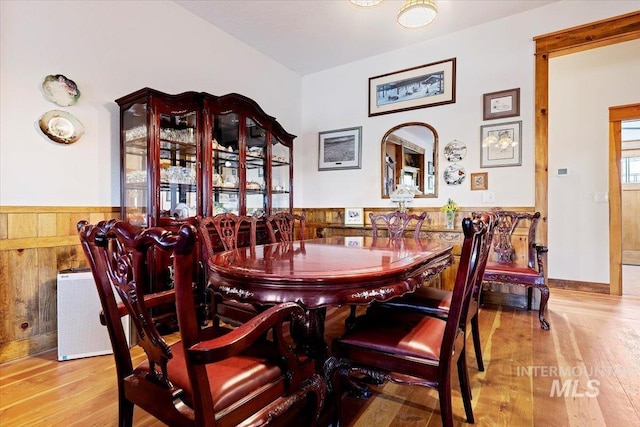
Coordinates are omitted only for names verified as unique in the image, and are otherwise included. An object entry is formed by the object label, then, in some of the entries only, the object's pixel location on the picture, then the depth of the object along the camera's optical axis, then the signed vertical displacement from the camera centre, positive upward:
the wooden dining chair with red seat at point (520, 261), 2.70 -0.46
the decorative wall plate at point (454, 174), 3.48 +0.40
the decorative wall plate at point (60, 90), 2.24 +0.87
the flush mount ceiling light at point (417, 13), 2.20 +1.38
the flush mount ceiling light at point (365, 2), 2.15 +1.37
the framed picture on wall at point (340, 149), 4.14 +0.82
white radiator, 2.09 -0.67
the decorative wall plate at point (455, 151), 3.48 +0.65
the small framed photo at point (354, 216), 4.00 -0.05
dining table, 1.14 -0.24
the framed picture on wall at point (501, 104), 3.20 +1.06
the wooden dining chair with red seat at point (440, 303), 1.57 -0.49
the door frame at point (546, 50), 2.87 +1.49
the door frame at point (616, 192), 3.72 +0.21
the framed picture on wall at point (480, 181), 3.35 +0.31
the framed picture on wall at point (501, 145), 3.20 +0.66
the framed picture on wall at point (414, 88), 3.56 +1.42
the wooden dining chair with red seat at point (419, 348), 1.19 -0.53
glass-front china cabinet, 2.53 +0.50
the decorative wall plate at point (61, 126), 2.24 +0.62
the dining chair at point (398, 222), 2.83 -0.10
